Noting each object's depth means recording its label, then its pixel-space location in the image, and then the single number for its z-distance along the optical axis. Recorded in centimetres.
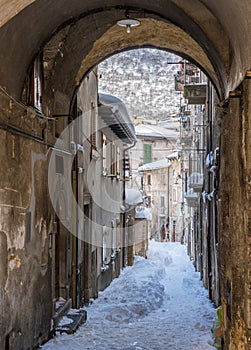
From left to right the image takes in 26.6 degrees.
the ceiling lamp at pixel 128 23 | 942
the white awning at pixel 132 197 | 2519
